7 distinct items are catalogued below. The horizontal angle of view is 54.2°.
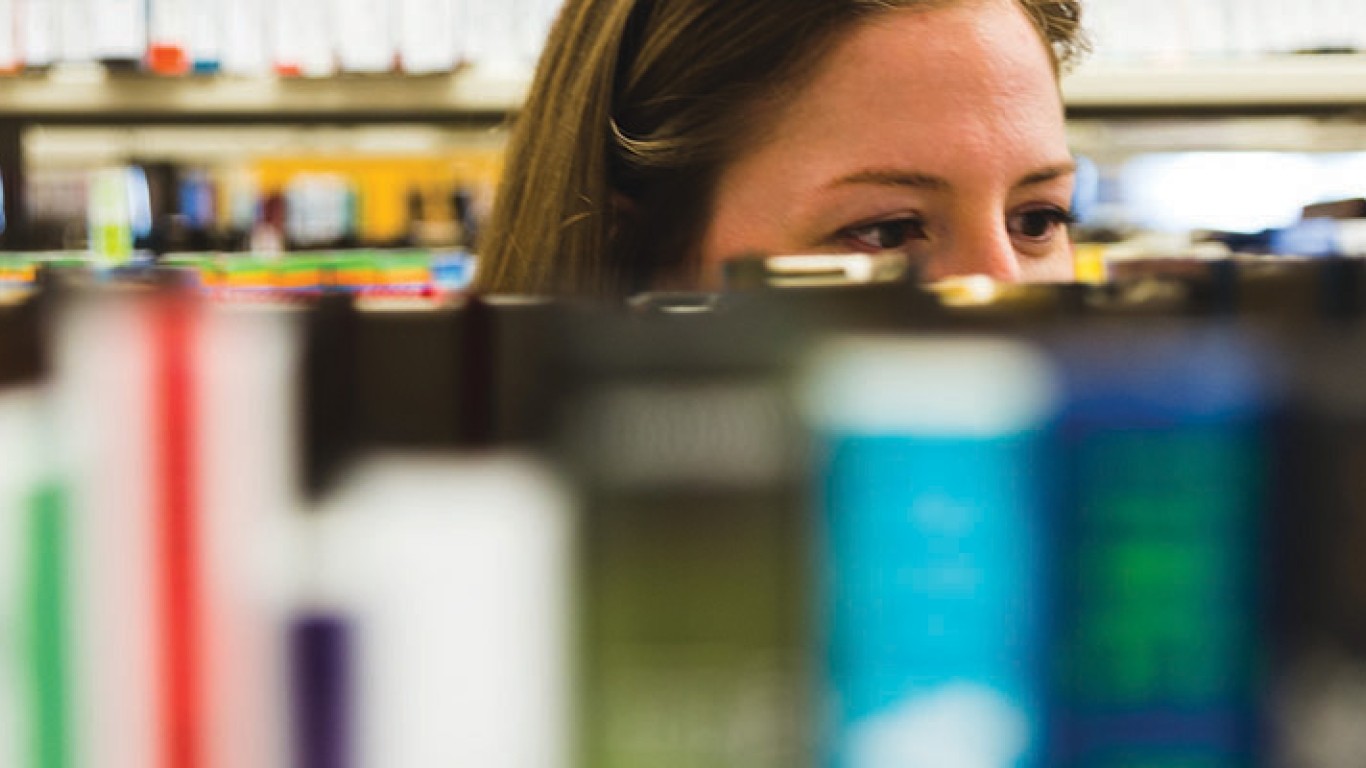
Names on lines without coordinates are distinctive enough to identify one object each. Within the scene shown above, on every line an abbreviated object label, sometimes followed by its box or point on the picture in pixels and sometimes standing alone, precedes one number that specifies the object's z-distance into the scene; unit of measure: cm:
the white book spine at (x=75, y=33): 202
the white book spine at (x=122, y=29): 201
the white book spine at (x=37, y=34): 201
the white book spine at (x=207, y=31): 202
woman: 89
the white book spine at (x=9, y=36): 201
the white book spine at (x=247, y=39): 203
